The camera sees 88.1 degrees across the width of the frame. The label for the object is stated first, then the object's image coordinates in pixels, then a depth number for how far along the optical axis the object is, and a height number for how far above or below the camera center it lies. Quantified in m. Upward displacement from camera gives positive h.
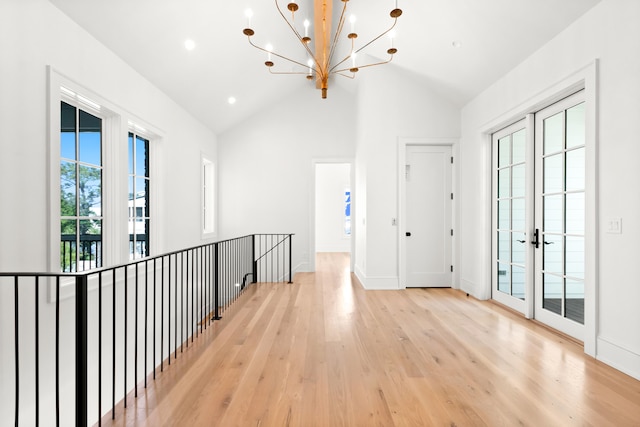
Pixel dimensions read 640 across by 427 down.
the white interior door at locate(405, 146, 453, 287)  5.15 -0.06
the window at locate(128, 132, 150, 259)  3.92 +0.19
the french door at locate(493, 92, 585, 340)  3.03 -0.03
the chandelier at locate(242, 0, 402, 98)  2.73 +2.32
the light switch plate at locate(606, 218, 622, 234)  2.43 -0.10
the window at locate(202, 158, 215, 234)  6.38 +0.29
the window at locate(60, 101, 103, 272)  2.95 +0.21
